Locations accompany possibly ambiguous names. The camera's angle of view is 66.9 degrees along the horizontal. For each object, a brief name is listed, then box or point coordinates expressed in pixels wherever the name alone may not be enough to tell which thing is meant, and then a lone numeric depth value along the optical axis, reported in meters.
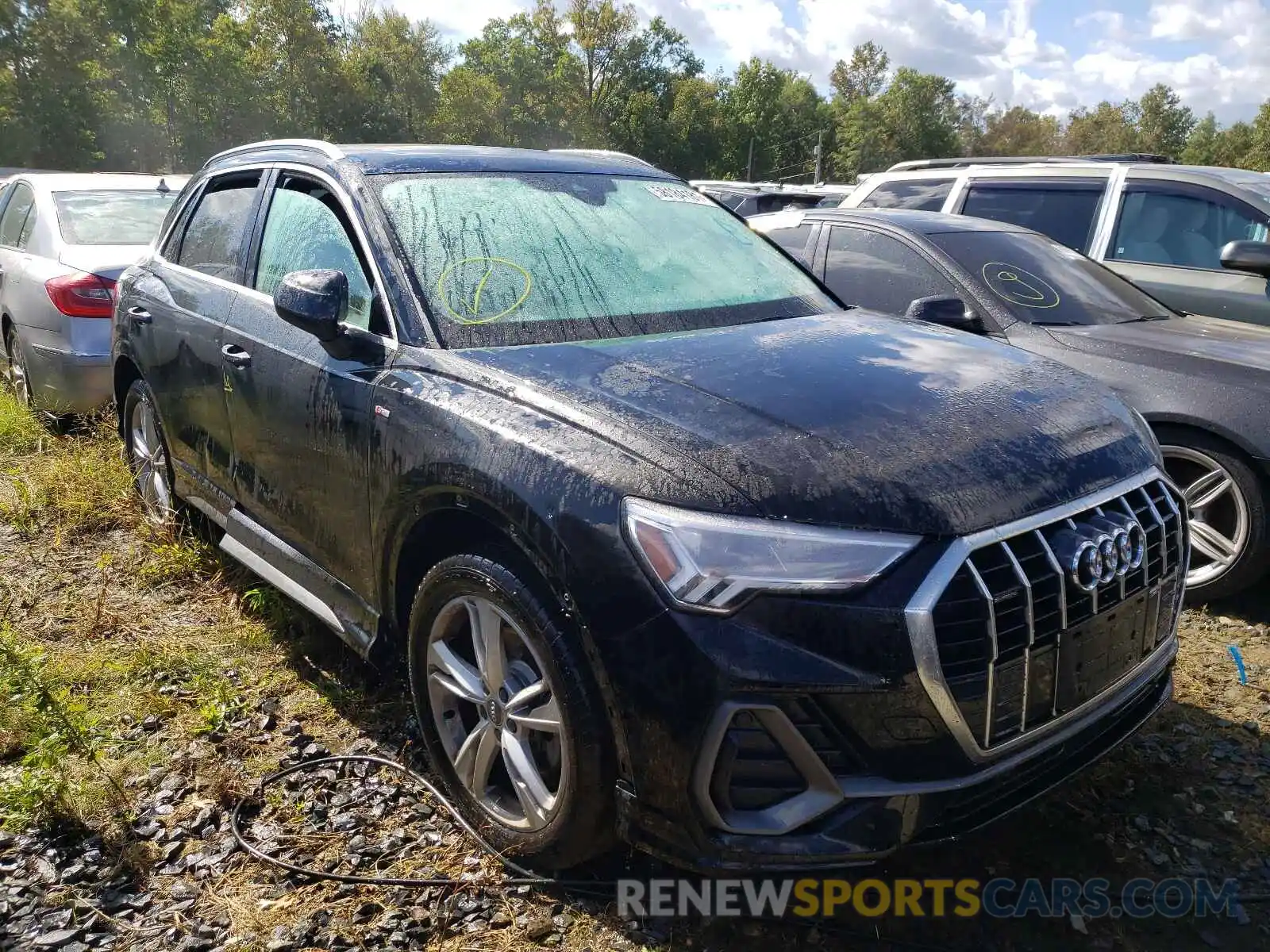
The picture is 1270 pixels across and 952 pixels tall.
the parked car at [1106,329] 3.84
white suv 5.70
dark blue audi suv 1.89
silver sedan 5.79
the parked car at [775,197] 10.77
